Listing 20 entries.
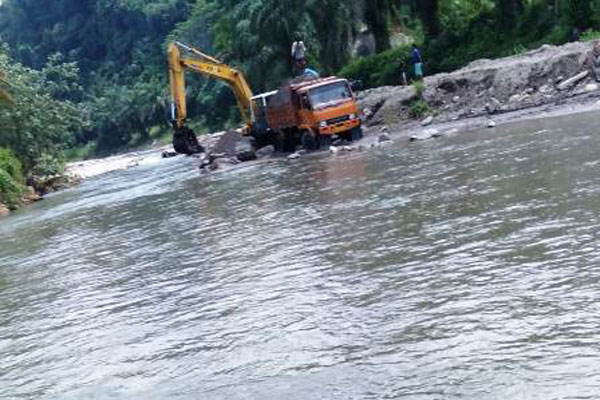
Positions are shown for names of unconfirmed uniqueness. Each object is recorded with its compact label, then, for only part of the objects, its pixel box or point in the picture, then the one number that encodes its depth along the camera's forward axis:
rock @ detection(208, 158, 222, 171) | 30.58
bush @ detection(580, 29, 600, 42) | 29.11
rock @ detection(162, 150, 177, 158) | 49.85
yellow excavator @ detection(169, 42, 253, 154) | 36.38
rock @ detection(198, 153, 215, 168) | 31.72
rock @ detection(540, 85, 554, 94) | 25.09
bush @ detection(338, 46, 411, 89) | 41.88
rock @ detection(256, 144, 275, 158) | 32.56
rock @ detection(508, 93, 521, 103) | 25.83
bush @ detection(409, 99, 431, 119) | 29.20
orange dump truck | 27.42
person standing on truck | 33.91
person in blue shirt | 34.00
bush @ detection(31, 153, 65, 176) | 41.50
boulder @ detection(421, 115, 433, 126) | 27.83
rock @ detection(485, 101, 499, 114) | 26.17
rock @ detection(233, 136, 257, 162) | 31.73
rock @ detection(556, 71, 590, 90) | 24.28
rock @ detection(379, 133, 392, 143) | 26.58
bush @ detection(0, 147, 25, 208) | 32.66
